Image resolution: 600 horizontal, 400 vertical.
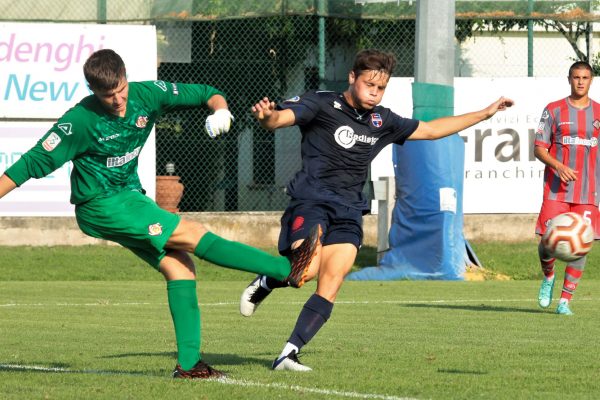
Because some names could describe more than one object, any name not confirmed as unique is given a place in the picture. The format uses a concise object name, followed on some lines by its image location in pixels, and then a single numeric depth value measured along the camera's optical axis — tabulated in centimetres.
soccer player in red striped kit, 2575
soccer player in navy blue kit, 1608
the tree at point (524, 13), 4409
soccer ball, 1902
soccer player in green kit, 1460
